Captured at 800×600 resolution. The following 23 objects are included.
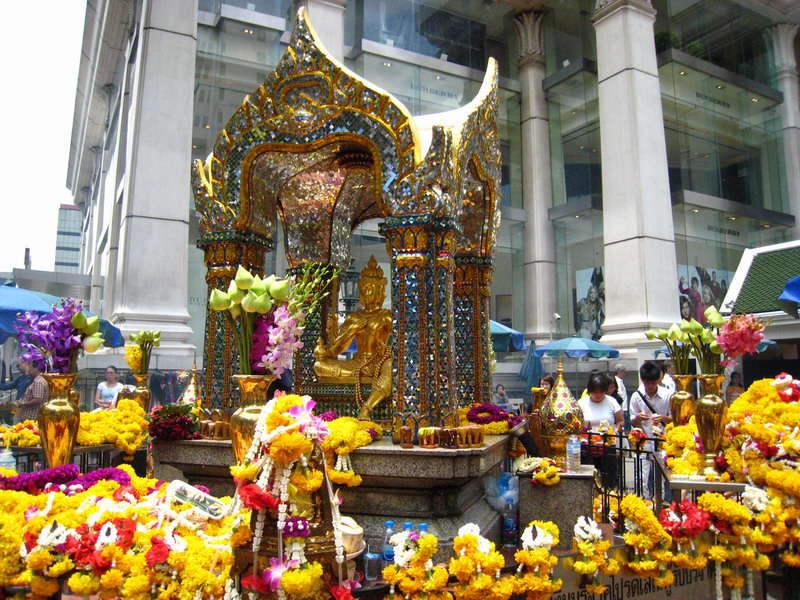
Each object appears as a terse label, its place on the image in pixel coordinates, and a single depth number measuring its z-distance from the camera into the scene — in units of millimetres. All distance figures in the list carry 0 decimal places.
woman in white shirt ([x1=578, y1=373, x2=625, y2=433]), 7938
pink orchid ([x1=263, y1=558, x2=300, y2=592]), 3227
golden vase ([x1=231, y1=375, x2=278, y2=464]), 4230
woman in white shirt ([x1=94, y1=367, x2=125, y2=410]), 10234
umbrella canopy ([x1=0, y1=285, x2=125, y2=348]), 9562
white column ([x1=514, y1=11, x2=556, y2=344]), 20609
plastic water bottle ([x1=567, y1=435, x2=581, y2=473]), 6004
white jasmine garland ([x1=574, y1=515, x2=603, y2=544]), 4188
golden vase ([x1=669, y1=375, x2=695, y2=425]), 6941
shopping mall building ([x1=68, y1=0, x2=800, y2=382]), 13305
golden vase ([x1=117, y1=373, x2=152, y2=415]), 8562
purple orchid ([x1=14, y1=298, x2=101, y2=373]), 5289
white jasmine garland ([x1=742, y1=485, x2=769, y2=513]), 4707
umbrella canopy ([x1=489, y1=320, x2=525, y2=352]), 15047
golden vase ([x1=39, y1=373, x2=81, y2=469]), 5297
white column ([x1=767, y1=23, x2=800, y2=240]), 21781
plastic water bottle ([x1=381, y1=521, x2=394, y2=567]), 4625
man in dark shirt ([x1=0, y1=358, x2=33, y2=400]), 9992
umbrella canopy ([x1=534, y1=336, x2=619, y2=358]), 14242
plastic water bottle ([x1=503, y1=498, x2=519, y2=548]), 6062
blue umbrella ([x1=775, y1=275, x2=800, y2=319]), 9578
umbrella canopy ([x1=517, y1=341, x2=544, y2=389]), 16891
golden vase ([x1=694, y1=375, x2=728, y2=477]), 5215
